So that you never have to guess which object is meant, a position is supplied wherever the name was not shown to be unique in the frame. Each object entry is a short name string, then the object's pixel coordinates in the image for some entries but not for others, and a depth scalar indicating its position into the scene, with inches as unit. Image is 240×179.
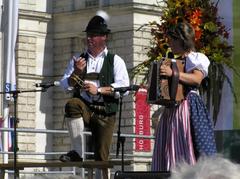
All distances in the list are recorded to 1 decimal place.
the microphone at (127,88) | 495.3
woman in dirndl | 434.9
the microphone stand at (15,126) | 525.9
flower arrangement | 538.6
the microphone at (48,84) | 505.0
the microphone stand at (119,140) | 535.7
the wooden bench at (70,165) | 510.4
